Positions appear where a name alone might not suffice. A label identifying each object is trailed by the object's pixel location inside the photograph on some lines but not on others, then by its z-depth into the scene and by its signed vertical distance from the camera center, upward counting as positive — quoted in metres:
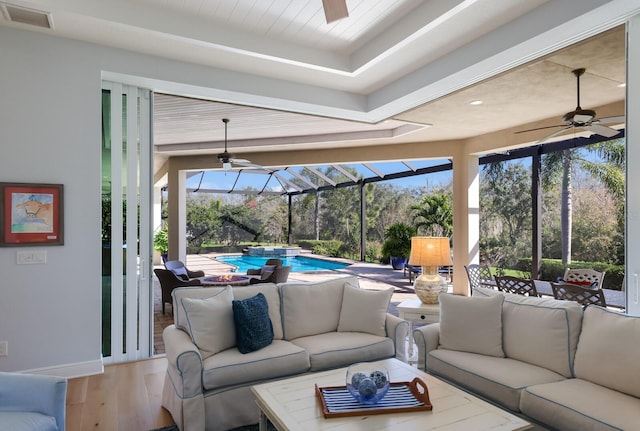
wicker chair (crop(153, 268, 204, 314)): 5.92 -0.92
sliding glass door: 3.93 -0.05
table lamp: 4.08 -0.44
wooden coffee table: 1.99 -1.00
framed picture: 3.40 +0.04
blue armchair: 2.02 -0.90
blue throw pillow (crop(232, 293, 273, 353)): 3.02 -0.80
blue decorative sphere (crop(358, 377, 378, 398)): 2.15 -0.89
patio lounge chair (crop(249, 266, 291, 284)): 6.21 -0.90
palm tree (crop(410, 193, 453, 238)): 10.27 +0.07
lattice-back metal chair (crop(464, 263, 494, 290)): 5.68 -0.84
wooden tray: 2.11 -0.98
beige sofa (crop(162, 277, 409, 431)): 2.71 -0.98
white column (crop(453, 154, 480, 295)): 7.52 +0.05
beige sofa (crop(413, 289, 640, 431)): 2.26 -0.95
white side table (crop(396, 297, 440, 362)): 3.91 -0.91
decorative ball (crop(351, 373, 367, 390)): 2.19 -0.86
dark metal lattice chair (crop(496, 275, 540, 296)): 4.54 -0.77
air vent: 3.08 +1.57
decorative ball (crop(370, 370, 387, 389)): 2.17 -0.85
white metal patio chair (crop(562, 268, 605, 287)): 5.03 -0.77
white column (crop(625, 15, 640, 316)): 2.80 +0.35
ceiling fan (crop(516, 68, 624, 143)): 4.10 +0.98
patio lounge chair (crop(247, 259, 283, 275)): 7.12 -0.85
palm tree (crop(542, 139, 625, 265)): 6.43 +0.78
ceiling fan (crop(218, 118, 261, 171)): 7.00 +1.00
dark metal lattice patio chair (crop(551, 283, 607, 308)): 3.70 -0.72
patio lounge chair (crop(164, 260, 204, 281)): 6.73 -0.86
